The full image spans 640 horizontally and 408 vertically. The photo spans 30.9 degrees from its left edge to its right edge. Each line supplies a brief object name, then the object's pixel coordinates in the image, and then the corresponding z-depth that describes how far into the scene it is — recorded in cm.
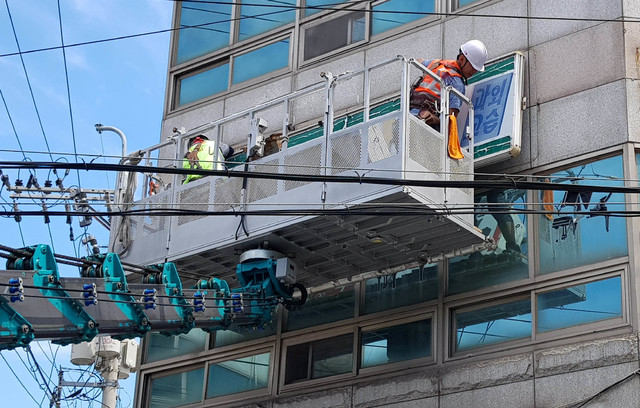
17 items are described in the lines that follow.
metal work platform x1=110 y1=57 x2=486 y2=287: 1360
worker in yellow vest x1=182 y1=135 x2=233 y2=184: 1606
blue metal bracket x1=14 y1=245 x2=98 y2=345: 1195
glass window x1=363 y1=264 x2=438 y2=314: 1551
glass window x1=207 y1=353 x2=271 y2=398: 1691
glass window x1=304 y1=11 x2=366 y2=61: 1809
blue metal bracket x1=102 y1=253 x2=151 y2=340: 1275
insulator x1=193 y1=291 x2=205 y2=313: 1378
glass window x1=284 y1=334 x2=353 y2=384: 1602
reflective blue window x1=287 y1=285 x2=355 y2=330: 1634
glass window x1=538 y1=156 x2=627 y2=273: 1385
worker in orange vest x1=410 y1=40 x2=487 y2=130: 1485
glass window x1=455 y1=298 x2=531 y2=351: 1430
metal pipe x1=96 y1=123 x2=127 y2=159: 1842
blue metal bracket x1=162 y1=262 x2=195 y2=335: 1367
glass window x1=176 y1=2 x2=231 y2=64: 2002
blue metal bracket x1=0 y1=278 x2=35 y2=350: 1140
